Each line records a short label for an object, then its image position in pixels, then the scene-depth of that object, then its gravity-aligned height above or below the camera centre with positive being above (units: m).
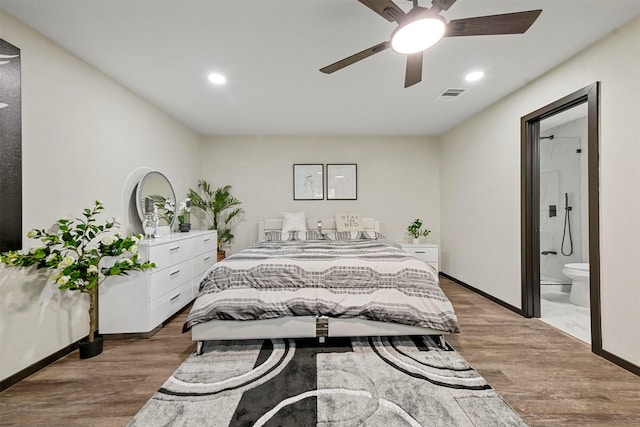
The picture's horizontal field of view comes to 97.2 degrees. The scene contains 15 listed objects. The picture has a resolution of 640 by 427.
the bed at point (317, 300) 2.22 -0.70
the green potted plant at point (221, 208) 4.66 +0.11
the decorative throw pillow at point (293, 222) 4.47 -0.13
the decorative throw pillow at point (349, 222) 4.56 -0.14
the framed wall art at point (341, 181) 4.92 +0.57
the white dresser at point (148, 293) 2.50 -0.73
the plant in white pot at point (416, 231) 4.73 -0.30
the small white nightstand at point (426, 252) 4.45 -0.61
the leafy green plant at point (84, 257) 1.97 -0.32
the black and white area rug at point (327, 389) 1.51 -1.08
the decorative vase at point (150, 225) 2.99 -0.11
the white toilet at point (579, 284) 3.30 -0.85
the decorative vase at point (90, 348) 2.18 -1.04
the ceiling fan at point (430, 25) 1.42 +1.01
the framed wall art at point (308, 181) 4.90 +0.56
